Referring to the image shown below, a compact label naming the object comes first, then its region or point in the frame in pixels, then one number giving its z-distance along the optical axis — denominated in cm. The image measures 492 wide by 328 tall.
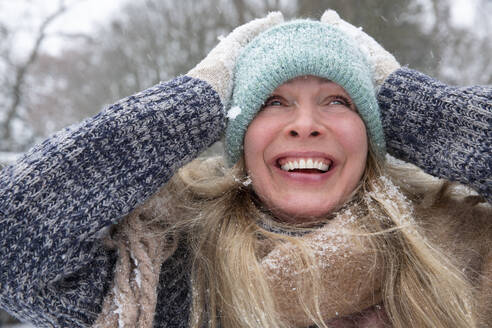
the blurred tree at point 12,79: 300
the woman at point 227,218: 62
